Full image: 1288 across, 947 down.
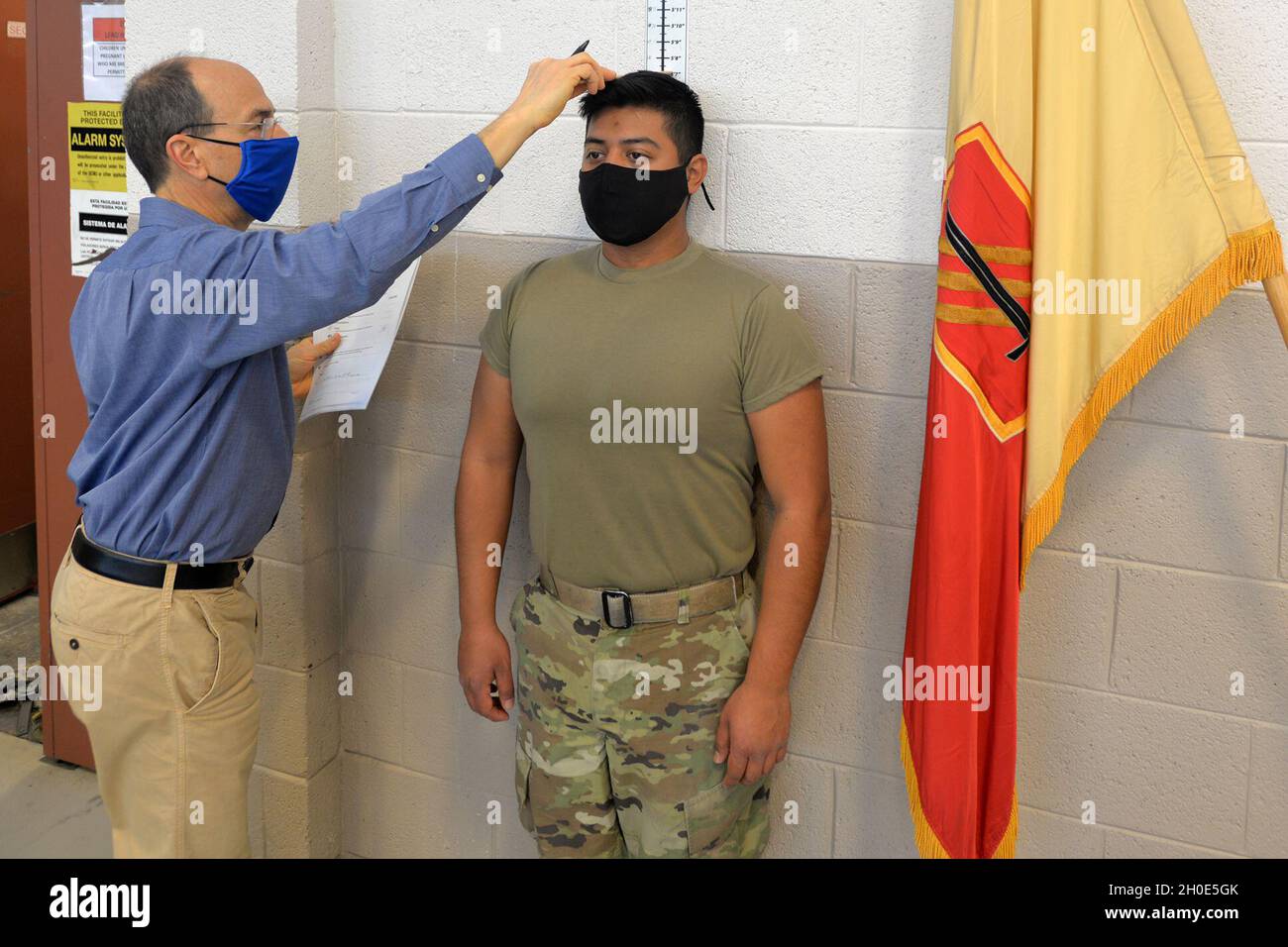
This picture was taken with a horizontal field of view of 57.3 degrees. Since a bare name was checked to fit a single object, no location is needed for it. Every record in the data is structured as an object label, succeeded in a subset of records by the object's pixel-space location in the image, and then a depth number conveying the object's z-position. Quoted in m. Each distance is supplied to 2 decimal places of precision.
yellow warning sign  2.77
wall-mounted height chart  2.03
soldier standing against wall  1.88
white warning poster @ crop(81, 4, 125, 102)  2.70
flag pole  1.62
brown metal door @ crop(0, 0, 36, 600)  3.88
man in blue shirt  1.72
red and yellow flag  1.65
